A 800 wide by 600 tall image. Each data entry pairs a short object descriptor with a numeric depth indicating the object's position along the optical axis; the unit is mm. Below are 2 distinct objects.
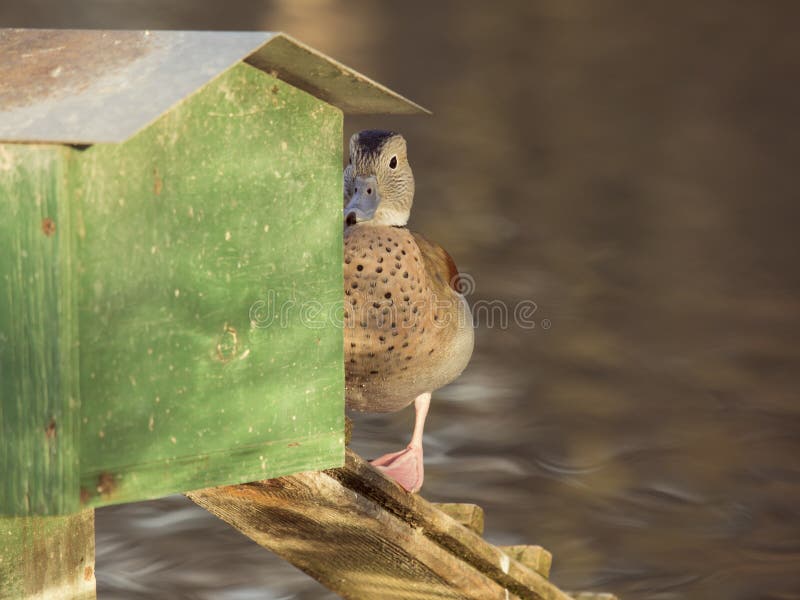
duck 8347
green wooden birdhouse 8140
